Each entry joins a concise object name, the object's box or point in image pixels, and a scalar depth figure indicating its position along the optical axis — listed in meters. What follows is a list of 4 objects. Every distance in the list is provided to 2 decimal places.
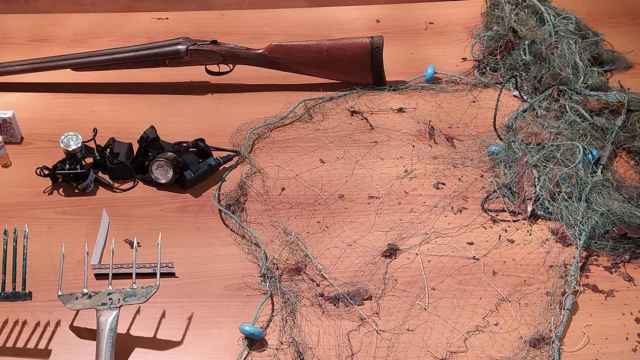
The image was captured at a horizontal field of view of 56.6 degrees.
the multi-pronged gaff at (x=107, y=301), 1.22
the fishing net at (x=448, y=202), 1.30
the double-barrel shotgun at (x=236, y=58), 1.72
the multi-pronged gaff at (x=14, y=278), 1.36
